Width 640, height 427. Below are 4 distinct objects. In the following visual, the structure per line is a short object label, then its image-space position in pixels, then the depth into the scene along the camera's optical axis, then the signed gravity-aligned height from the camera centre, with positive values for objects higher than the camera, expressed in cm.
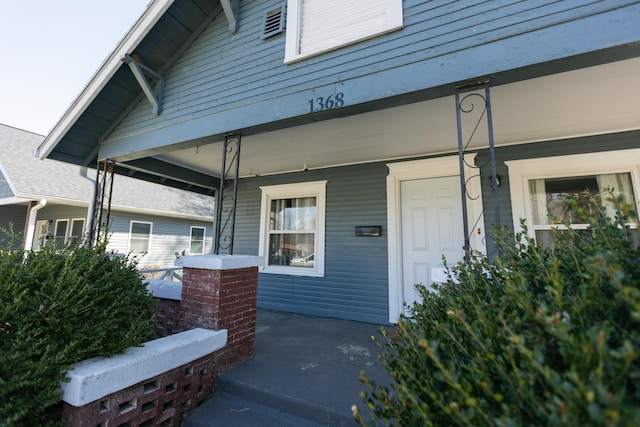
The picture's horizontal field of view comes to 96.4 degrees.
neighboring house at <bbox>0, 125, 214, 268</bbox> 845 +139
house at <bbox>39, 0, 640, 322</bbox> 223 +142
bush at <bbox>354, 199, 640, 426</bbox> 68 -30
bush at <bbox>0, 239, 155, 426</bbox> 146 -44
